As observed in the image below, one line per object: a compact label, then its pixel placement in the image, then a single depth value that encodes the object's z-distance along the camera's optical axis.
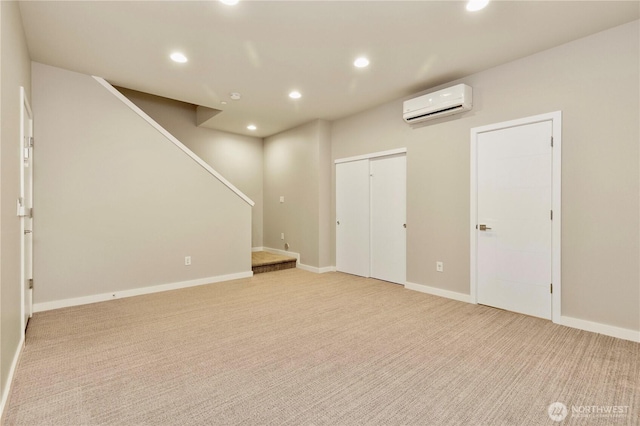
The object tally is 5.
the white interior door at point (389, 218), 4.53
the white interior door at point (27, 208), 2.60
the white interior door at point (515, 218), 3.14
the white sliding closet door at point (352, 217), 5.05
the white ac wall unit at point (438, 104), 3.56
